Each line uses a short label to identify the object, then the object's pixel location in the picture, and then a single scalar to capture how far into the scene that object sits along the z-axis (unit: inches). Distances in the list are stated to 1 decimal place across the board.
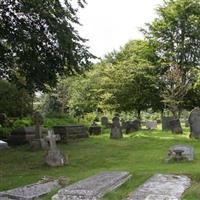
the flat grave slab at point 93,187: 325.4
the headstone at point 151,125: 1448.1
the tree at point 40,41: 743.7
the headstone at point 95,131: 1158.3
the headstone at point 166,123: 1229.9
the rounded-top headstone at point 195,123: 874.1
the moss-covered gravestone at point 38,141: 797.2
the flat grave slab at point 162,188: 327.7
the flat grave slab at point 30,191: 340.6
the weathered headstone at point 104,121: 1462.8
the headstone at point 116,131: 969.5
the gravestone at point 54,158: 574.2
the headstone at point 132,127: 1186.6
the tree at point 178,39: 1752.3
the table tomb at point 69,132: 917.8
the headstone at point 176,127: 1058.1
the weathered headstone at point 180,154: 548.4
